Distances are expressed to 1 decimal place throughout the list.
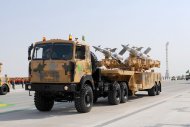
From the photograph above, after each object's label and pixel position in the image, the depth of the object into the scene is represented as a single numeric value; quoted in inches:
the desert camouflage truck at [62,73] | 554.6
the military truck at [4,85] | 1154.5
